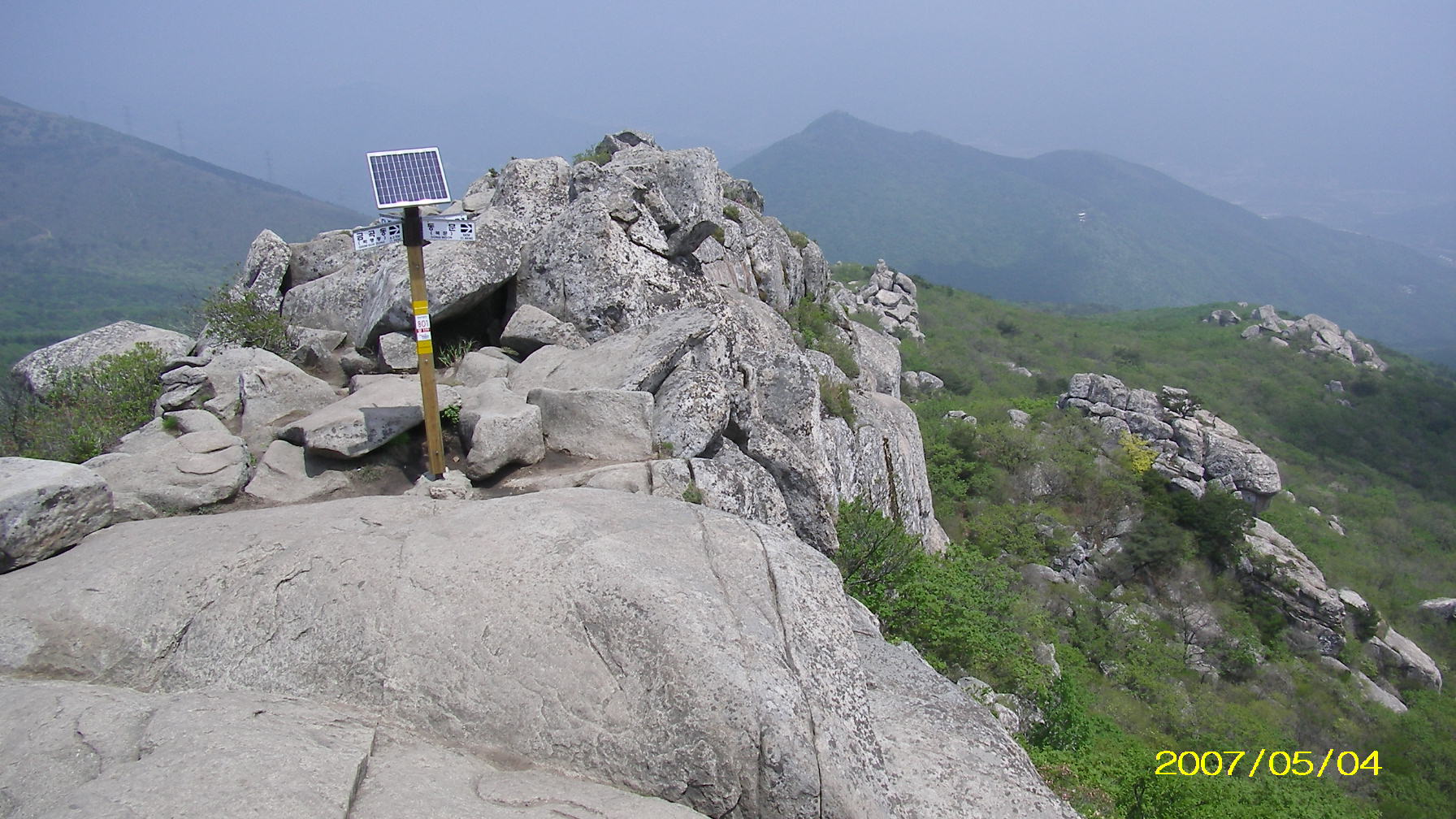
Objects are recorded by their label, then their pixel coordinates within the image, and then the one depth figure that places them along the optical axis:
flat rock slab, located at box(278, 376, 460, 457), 11.63
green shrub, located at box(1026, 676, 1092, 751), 14.55
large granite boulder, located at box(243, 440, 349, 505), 11.05
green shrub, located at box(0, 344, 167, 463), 12.73
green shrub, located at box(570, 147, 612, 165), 31.33
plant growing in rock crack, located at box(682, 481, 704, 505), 11.11
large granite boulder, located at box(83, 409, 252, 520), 9.99
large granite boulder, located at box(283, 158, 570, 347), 16.39
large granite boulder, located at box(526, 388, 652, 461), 12.14
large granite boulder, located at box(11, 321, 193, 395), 16.66
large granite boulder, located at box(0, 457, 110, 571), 7.80
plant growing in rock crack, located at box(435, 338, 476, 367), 16.48
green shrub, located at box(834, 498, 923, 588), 15.18
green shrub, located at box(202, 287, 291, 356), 17.42
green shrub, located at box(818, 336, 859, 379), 26.64
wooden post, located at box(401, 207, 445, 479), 10.46
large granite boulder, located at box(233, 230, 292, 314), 19.73
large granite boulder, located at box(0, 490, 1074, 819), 5.89
